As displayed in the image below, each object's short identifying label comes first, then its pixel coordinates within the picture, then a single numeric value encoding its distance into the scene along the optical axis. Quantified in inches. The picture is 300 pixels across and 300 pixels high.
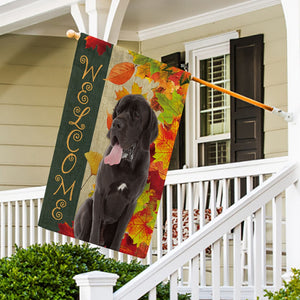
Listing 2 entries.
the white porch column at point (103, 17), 354.1
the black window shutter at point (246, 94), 421.1
